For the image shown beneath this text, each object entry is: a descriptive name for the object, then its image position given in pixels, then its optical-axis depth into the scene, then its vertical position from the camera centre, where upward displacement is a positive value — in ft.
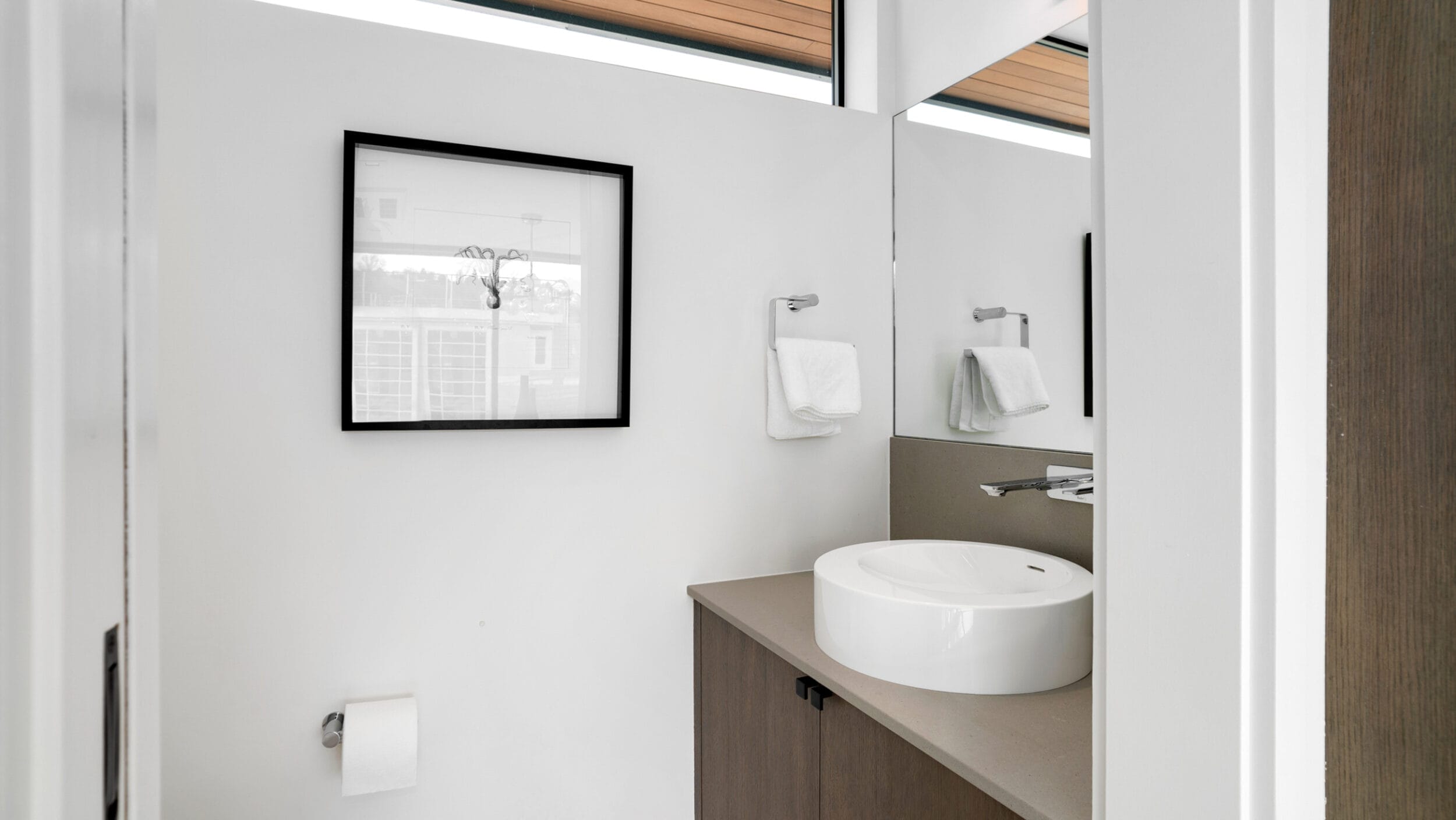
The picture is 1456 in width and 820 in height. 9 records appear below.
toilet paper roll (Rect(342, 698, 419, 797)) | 3.85 -1.83
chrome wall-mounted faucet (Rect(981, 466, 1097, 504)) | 4.13 -0.45
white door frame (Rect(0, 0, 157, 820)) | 0.94 +0.02
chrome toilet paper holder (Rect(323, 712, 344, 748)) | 3.99 -1.78
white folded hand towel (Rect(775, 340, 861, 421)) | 5.14 +0.20
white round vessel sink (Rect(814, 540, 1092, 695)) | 3.30 -1.05
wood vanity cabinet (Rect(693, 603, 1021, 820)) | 3.25 -1.80
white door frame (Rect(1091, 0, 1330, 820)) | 1.58 +0.02
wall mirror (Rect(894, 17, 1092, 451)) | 4.52 +1.17
